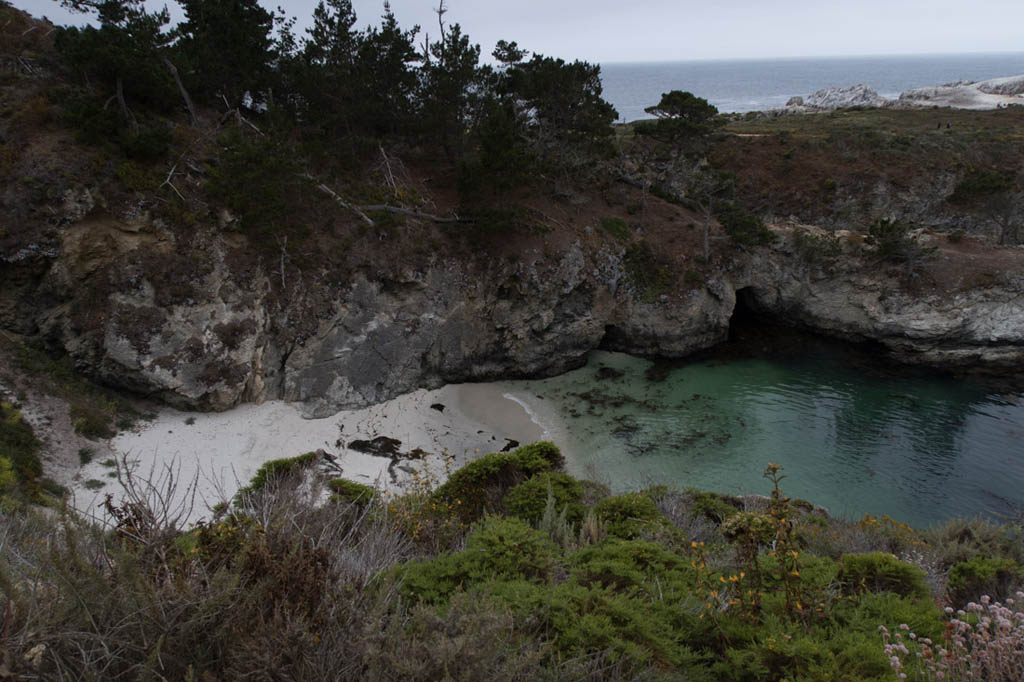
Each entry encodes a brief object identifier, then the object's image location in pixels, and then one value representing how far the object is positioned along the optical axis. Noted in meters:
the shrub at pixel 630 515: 9.06
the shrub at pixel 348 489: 11.05
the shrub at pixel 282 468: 11.61
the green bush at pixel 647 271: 27.52
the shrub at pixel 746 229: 28.25
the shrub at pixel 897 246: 27.03
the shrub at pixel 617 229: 28.39
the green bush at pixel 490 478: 11.80
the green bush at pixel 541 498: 10.31
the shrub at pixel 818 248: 28.67
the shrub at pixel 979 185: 31.70
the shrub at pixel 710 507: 11.65
